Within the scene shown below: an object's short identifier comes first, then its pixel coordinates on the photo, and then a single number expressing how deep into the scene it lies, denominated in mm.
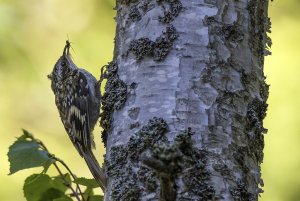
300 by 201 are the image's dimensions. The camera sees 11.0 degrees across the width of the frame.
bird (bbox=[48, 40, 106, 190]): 7430
